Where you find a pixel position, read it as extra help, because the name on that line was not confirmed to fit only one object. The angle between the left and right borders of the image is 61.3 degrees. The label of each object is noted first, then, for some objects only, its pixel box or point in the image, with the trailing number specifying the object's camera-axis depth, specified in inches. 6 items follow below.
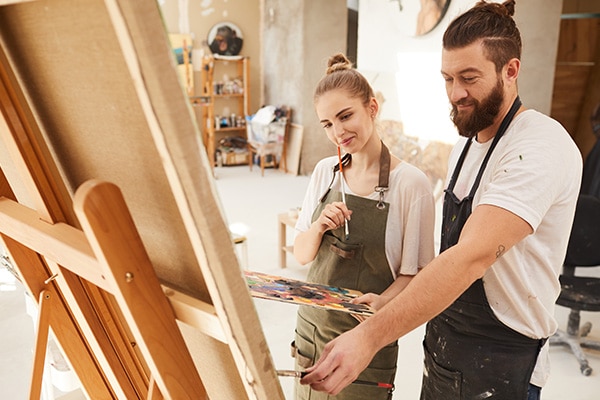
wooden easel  22.9
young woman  59.8
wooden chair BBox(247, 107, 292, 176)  318.0
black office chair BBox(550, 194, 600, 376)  121.8
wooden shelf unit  328.8
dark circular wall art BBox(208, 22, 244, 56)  337.4
